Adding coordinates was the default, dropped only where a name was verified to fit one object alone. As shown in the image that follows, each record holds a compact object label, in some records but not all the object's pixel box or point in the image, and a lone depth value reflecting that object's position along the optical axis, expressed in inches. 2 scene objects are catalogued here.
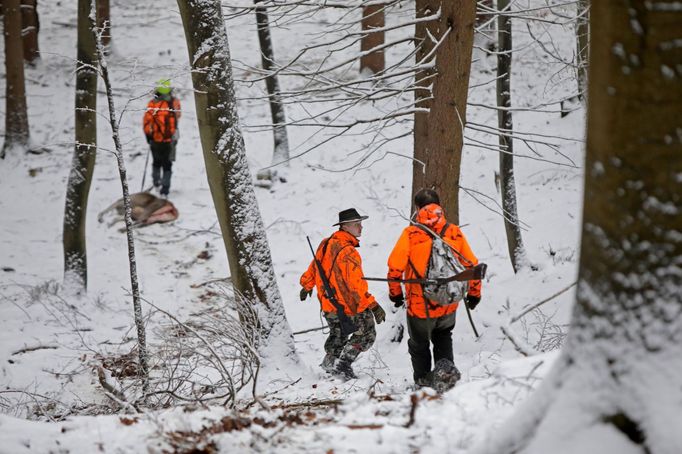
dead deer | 1029.2
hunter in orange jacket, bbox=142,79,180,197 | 1024.9
